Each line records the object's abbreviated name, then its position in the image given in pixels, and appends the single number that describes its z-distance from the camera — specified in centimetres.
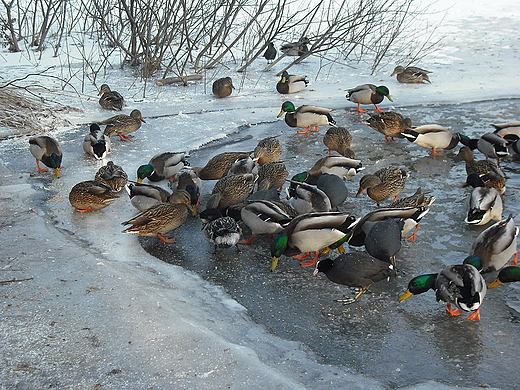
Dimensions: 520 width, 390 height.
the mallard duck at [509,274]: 408
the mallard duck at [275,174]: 618
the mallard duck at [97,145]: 685
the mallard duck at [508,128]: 710
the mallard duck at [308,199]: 531
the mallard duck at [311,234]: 460
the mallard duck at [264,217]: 493
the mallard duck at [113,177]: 591
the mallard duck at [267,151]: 680
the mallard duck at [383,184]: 570
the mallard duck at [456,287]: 375
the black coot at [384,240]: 441
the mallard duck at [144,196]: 551
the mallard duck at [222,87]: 990
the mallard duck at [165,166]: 641
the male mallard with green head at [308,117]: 807
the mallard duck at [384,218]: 482
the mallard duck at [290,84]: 1012
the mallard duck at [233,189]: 570
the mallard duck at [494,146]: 673
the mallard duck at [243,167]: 619
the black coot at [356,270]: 417
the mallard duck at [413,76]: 1076
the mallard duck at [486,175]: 580
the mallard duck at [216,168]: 647
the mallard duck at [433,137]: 714
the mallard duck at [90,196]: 541
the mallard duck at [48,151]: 635
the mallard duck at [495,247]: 435
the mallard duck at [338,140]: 705
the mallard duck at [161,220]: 494
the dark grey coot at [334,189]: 551
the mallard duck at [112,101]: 888
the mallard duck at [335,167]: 623
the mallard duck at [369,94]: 906
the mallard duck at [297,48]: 1191
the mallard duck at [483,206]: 508
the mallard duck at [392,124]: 750
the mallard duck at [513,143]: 686
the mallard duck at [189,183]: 564
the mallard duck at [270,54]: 1209
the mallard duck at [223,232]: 471
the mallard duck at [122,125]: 759
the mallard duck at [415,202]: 504
